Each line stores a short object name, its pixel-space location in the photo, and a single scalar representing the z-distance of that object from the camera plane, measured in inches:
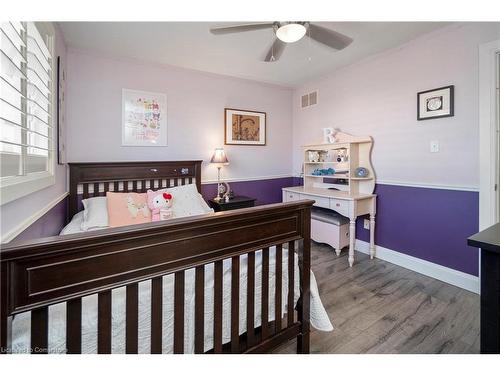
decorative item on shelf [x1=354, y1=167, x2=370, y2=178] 117.1
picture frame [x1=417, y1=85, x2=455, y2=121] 90.4
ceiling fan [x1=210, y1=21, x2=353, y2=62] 68.2
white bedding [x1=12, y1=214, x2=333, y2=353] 35.7
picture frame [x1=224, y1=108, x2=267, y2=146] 139.7
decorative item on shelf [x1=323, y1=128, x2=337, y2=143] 129.1
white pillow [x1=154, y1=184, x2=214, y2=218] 102.3
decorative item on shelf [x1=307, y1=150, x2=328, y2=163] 139.4
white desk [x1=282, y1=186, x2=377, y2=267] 108.0
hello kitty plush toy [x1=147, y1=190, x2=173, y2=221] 95.5
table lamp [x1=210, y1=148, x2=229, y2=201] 128.4
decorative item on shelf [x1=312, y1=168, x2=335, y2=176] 131.2
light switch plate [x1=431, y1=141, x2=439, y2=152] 95.2
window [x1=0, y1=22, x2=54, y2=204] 40.7
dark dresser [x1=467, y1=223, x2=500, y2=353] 32.9
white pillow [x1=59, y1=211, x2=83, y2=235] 82.2
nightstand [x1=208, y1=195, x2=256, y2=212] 124.0
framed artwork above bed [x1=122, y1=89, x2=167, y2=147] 114.1
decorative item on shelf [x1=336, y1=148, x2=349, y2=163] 125.6
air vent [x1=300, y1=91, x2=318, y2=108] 145.4
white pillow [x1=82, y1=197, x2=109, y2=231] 84.8
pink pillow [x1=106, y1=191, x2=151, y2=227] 89.7
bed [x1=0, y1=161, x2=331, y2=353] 29.7
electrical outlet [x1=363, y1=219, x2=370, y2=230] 120.2
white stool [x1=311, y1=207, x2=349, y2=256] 117.6
